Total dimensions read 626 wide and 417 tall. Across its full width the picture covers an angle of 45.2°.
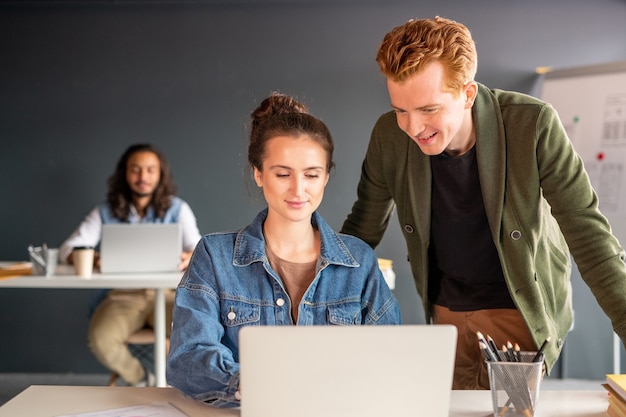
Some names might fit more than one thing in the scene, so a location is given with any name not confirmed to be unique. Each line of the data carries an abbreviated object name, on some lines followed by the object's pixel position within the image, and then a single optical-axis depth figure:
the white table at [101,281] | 3.19
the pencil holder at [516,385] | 1.29
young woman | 1.57
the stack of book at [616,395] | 1.32
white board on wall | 3.94
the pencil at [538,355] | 1.27
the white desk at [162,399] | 1.38
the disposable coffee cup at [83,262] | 3.29
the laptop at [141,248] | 3.30
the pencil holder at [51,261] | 3.33
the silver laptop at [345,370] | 1.09
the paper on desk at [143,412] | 1.34
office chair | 3.78
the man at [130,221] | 3.82
